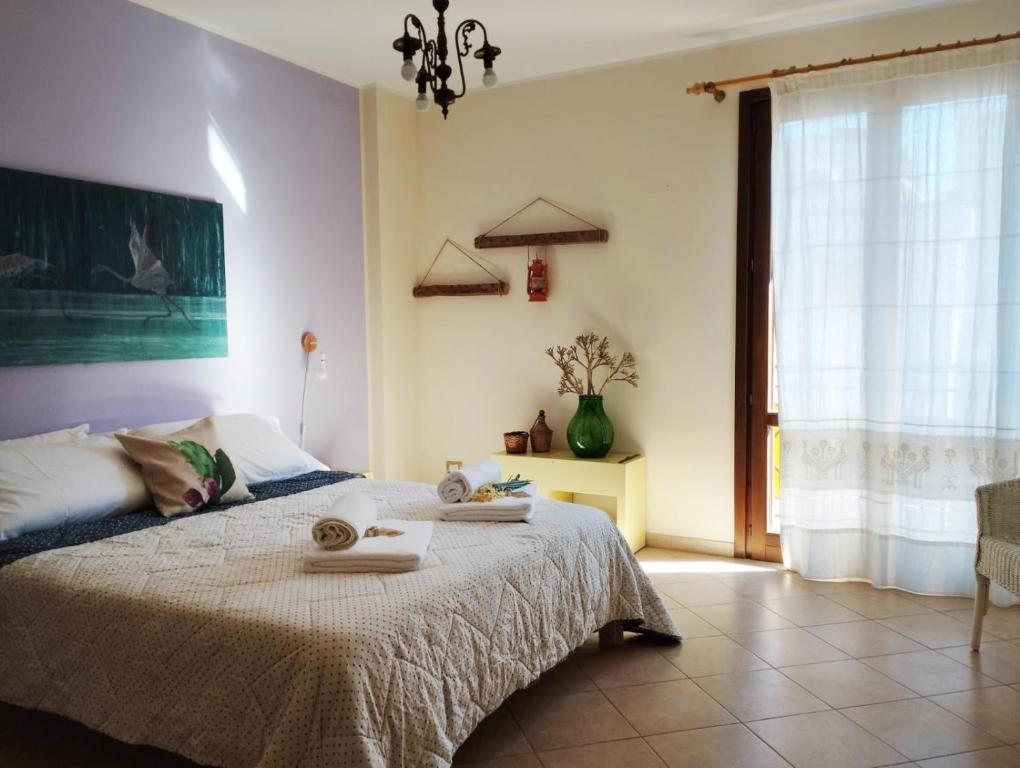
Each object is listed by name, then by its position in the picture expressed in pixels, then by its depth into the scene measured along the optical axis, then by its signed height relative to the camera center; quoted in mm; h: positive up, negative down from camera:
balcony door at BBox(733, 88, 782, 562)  3928 -97
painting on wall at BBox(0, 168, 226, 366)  2926 +284
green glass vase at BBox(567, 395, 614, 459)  4152 -481
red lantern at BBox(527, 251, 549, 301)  4445 +337
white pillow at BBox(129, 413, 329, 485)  3230 -447
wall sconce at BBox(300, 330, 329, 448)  4148 -43
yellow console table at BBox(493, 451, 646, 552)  4055 -730
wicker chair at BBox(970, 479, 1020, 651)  2863 -685
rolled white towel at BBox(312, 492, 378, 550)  2240 -539
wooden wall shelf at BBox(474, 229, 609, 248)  4289 +568
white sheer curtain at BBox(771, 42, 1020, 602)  3311 +121
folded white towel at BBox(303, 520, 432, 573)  2180 -604
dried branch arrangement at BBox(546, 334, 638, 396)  4281 -135
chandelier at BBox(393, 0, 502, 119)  2477 +872
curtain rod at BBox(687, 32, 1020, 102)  3310 +1223
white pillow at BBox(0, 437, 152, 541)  2527 -475
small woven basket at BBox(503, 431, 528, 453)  4383 -564
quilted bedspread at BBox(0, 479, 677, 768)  1770 -752
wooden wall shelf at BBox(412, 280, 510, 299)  4629 +304
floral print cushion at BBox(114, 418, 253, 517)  2842 -477
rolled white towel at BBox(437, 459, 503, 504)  2857 -527
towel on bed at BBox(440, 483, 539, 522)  2719 -591
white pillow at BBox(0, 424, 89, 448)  2797 -341
